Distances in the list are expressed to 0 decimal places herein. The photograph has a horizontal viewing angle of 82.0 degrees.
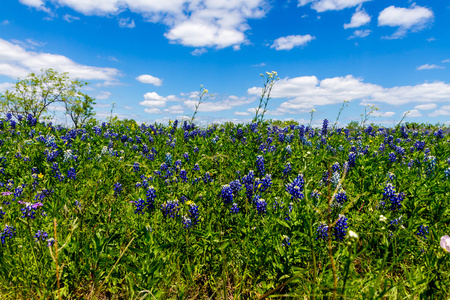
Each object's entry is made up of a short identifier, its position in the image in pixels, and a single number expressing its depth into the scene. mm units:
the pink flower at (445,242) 1633
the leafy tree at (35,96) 28375
